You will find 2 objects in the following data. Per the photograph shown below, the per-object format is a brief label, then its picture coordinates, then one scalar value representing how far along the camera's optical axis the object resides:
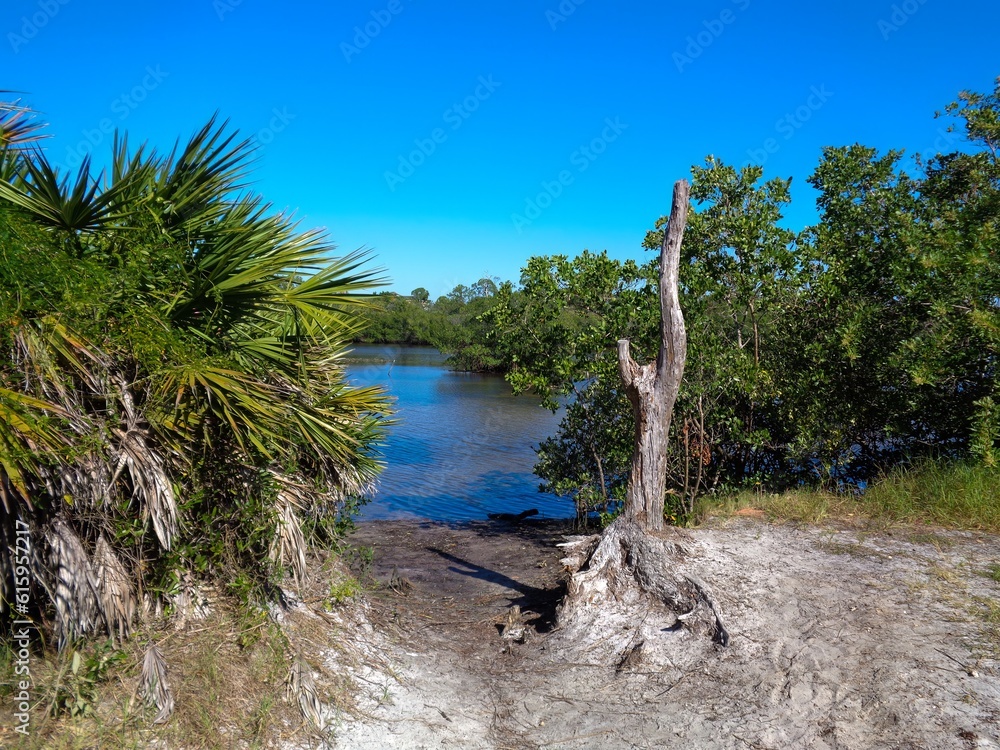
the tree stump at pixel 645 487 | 6.92
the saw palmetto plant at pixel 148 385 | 4.38
